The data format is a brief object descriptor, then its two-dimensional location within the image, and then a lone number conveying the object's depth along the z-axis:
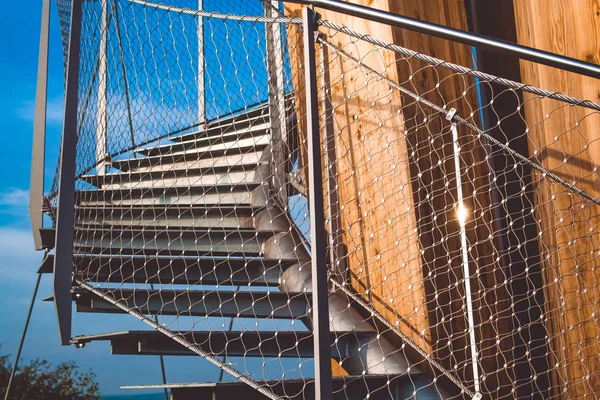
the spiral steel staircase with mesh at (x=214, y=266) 1.83
